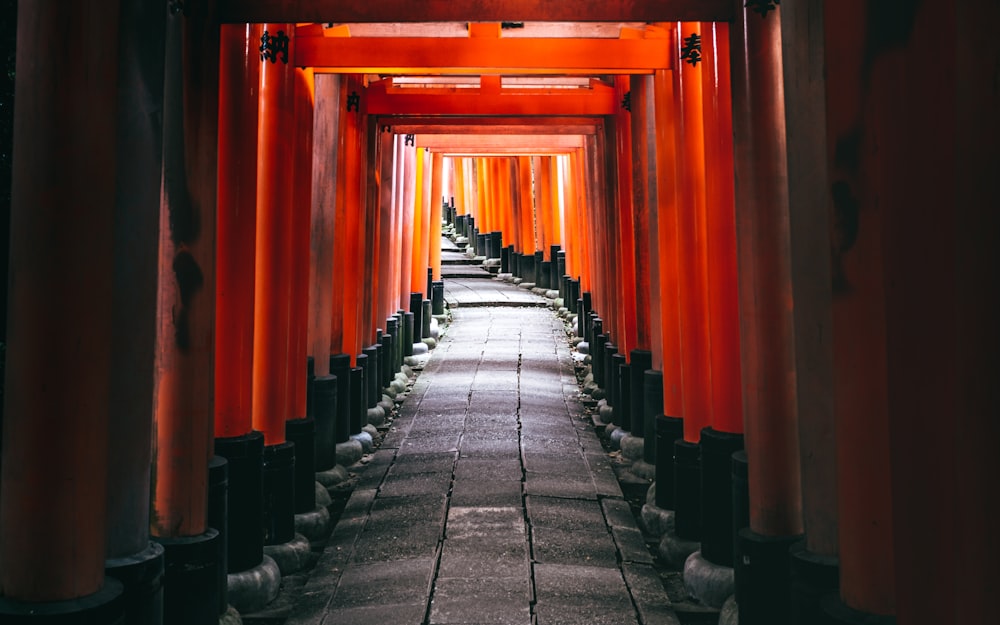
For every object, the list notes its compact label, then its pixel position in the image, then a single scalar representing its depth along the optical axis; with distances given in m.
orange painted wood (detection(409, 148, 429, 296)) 15.21
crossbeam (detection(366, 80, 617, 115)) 8.70
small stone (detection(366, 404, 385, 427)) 9.83
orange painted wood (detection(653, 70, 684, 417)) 6.19
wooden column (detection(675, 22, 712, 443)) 5.54
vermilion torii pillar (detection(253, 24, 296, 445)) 5.62
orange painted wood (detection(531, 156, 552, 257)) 20.35
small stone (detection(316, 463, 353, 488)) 7.65
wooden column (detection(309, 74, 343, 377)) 7.61
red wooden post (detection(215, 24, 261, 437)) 4.76
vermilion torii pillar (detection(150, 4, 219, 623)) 4.21
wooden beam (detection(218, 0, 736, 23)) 4.58
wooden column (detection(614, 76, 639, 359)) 8.48
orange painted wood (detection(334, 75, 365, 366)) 8.55
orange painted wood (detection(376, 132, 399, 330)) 10.84
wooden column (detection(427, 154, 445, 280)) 17.33
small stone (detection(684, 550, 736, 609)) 5.09
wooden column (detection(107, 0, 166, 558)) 3.51
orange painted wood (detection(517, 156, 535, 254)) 22.31
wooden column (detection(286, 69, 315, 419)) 6.29
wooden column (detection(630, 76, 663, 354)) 6.95
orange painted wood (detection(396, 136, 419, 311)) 13.38
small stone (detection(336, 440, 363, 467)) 8.25
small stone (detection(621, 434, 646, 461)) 8.21
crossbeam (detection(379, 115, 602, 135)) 10.12
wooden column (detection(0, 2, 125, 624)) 2.88
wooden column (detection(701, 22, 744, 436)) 4.89
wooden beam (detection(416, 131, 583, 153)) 13.98
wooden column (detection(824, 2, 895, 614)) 2.68
